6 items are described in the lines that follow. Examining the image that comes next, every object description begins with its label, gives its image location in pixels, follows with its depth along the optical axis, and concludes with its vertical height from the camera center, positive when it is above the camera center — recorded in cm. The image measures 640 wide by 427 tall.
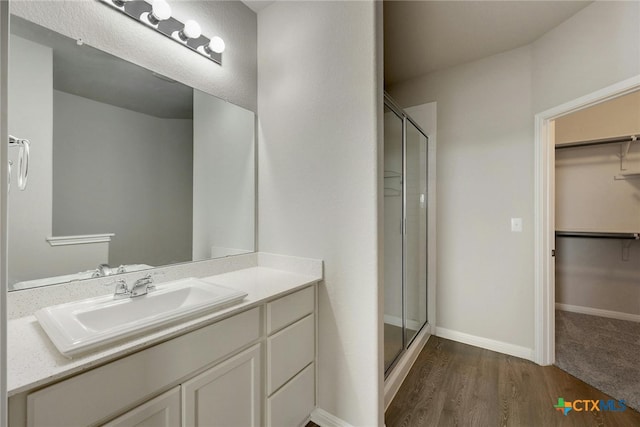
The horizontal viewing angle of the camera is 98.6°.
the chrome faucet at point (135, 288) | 120 -33
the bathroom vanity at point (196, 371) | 73 -53
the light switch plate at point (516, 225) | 234 -8
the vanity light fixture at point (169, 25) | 134 +100
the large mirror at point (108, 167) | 110 +24
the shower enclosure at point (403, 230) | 196 -12
